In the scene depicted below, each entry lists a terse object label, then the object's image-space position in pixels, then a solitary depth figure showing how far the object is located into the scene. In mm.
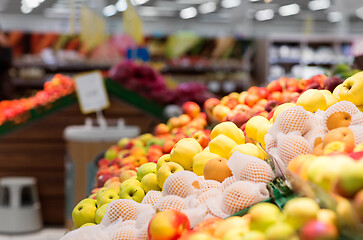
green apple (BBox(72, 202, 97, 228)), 1712
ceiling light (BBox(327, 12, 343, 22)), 23503
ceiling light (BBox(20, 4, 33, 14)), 21594
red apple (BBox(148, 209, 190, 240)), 1213
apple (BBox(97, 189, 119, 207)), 1759
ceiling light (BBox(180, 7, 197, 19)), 23297
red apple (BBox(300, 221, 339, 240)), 884
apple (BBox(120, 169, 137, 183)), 2047
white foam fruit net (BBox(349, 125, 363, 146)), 1485
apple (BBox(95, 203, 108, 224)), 1674
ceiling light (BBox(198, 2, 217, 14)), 21797
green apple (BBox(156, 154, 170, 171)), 1901
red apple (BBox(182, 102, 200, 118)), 3412
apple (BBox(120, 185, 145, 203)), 1743
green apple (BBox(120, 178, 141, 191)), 1810
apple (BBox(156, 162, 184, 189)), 1729
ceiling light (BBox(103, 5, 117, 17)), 21000
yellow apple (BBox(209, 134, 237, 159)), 1825
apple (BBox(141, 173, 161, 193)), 1804
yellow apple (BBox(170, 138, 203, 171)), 1873
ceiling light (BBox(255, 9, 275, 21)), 23172
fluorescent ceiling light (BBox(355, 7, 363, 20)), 22031
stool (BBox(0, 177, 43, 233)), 5180
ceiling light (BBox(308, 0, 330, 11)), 19956
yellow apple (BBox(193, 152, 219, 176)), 1771
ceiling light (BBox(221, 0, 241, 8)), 20719
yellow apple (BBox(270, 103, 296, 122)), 1928
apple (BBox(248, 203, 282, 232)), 1006
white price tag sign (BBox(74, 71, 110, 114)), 4098
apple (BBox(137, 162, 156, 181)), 1908
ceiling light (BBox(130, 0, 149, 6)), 20134
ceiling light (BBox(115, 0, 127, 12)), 19003
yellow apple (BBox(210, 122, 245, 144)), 1962
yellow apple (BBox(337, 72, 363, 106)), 1869
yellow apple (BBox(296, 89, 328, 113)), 1919
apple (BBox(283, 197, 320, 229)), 946
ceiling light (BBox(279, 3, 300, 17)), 21516
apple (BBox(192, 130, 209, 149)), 2150
